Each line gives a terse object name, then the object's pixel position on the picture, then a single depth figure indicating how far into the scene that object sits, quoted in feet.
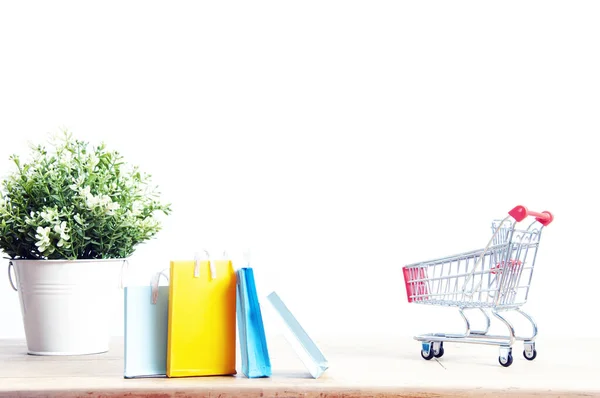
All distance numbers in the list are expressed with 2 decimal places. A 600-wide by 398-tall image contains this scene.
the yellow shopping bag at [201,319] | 4.54
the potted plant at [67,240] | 5.32
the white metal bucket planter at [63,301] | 5.33
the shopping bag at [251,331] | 4.54
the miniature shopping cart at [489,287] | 5.17
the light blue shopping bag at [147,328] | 4.56
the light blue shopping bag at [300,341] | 4.52
